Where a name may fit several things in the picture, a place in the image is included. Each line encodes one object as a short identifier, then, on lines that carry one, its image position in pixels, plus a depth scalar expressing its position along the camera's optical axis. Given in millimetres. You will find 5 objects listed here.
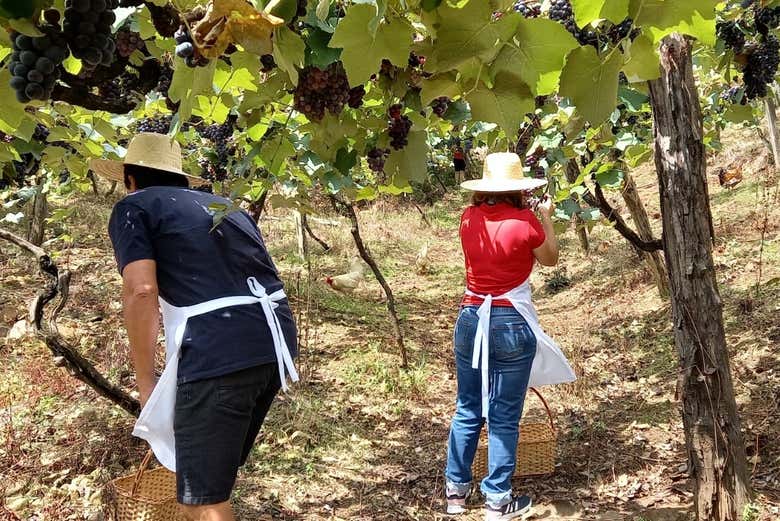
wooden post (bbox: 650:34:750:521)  2377
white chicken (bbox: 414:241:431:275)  9586
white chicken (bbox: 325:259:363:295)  7762
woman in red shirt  2826
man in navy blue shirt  1965
